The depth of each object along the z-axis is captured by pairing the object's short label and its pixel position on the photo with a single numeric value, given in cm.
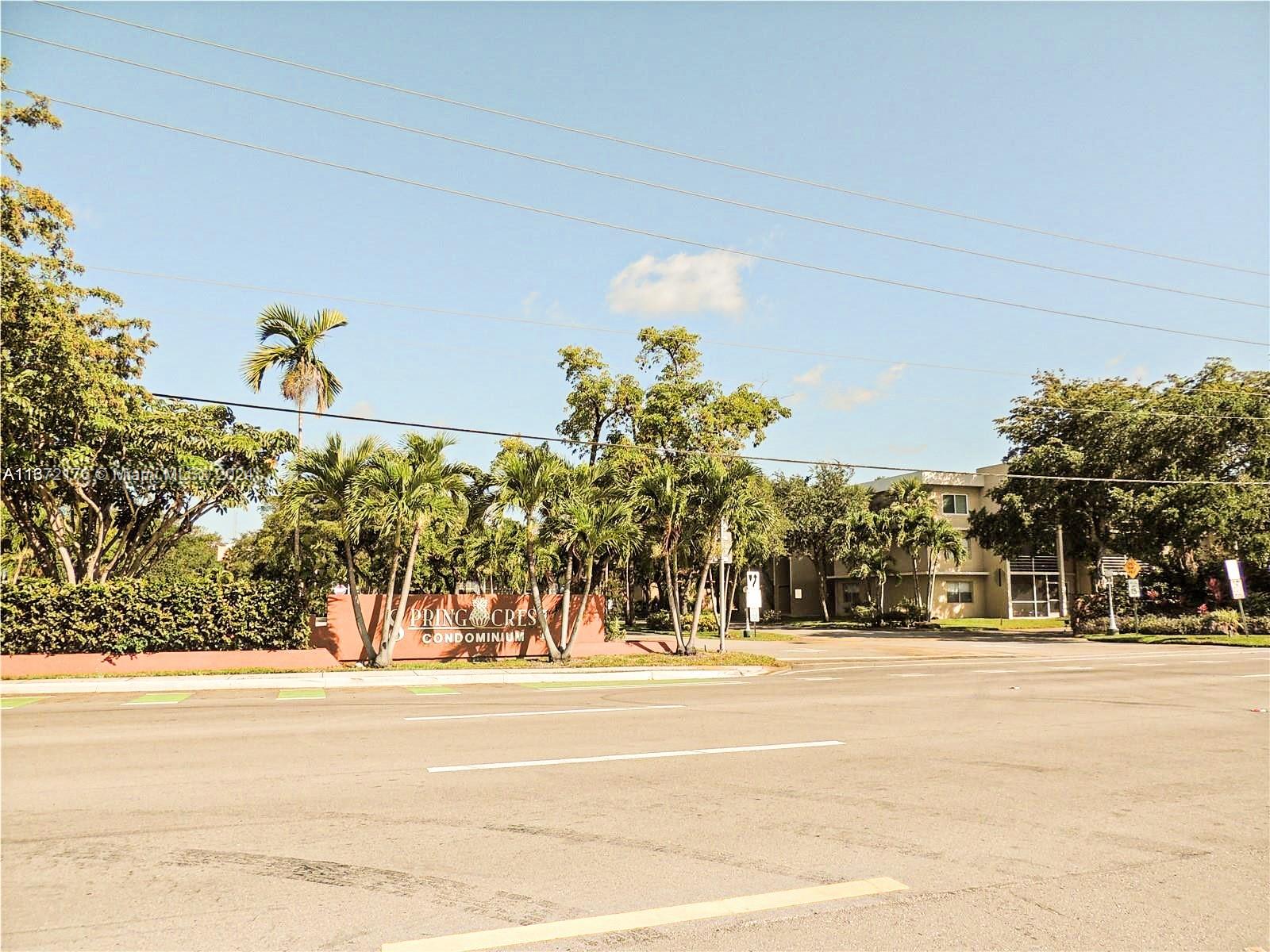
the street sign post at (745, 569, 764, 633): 3078
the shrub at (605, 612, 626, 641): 2622
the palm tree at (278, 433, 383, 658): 1998
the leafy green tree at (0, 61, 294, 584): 1736
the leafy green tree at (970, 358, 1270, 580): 3566
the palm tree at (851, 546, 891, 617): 5225
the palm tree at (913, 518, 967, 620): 4947
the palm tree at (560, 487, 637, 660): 2206
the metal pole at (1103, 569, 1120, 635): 3850
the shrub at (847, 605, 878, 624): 5312
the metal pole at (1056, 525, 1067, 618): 5194
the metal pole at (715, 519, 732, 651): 2716
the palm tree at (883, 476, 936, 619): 4997
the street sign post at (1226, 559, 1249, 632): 3111
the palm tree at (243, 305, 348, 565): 2500
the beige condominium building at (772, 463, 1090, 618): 5656
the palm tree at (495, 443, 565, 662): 2147
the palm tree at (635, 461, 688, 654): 2430
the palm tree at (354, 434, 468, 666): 1978
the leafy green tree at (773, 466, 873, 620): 5272
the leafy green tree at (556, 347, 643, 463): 3956
